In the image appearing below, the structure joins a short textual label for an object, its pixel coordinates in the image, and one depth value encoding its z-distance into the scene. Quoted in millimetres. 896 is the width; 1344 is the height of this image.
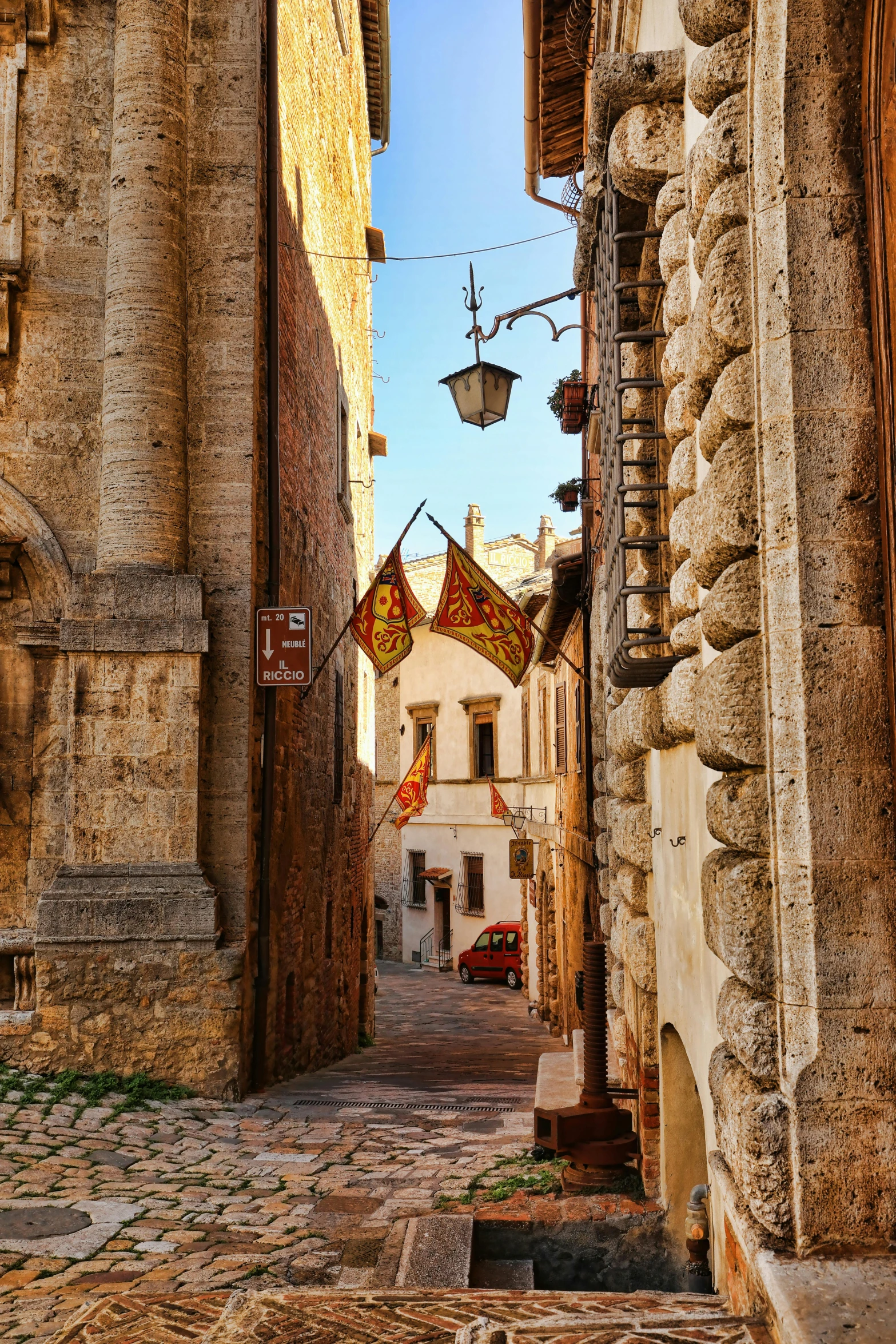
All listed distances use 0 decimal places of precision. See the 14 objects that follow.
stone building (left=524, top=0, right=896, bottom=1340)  2205
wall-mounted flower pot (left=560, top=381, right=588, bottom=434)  10882
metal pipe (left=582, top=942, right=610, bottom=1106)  5312
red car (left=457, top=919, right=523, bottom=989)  26031
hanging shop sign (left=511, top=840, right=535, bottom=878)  22830
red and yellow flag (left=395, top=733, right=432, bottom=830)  19750
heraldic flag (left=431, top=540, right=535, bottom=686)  10336
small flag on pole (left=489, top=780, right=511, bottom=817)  24016
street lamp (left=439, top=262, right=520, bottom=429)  8961
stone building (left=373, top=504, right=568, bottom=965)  29688
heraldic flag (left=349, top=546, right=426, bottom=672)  10414
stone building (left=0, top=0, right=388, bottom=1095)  7809
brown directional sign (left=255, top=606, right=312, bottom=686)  8586
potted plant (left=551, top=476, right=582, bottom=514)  15555
